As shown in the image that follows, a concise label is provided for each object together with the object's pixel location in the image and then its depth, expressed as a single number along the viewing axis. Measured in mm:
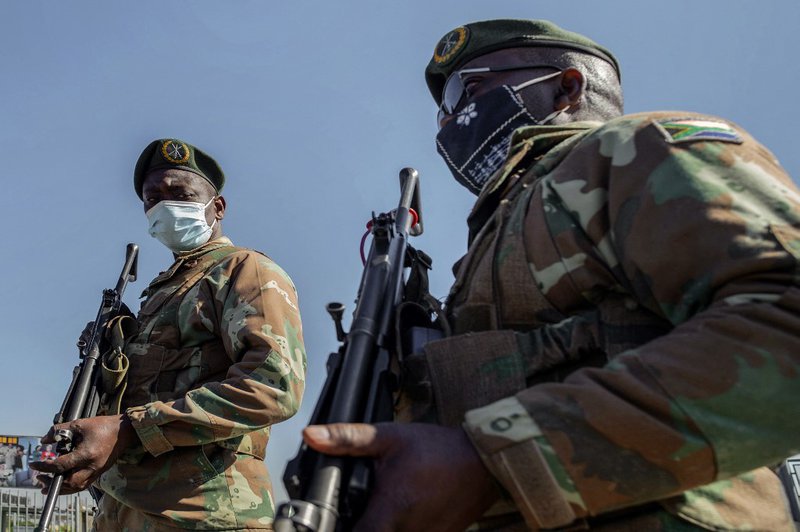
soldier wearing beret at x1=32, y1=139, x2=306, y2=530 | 1228
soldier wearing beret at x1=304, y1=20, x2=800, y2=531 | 492
